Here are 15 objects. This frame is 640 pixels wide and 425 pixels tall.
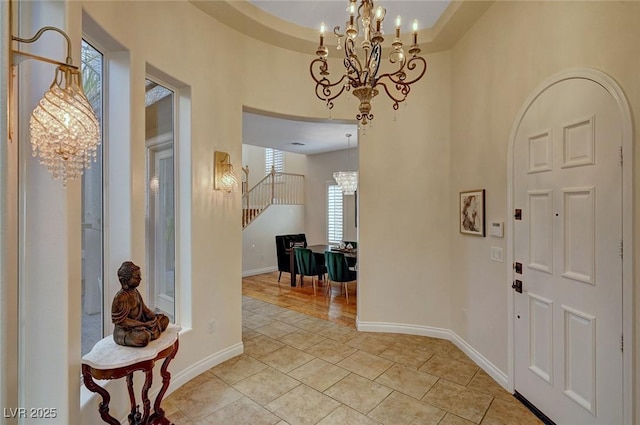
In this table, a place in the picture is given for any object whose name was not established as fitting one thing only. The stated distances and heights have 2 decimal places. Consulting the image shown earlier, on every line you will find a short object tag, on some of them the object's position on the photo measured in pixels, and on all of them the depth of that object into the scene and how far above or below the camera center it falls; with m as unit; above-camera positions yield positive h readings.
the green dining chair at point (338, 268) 5.38 -1.01
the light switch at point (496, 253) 2.83 -0.40
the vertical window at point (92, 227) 1.99 -0.10
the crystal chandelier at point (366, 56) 1.84 +0.98
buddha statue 1.76 -0.60
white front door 1.84 -0.30
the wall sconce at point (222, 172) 3.13 +0.41
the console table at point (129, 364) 1.64 -0.84
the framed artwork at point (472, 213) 3.09 -0.02
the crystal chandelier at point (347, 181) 6.64 +0.67
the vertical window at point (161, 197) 2.80 +0.14
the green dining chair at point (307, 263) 6.08 -1.03
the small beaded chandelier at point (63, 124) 1.30 +0.39
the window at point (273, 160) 9.96 +1.69
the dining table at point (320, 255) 5.80 -0.88
